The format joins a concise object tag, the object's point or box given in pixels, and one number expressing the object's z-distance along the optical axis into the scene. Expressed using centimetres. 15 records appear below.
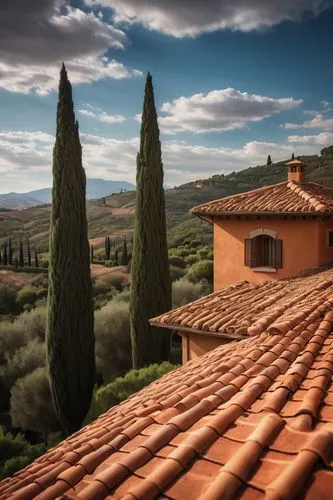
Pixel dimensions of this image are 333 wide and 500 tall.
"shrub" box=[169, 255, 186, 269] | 4206
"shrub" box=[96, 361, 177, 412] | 1617
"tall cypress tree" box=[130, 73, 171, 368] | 2139
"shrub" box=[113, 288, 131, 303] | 2941
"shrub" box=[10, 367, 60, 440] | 2158
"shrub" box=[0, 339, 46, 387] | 2433
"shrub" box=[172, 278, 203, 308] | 2831
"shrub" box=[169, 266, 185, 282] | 3718
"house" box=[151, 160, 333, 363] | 1227
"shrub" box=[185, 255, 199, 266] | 4175
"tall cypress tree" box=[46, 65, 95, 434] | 1950
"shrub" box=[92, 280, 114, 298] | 3709
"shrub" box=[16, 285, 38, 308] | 3541
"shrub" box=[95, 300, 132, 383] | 2438
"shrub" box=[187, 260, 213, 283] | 3222
